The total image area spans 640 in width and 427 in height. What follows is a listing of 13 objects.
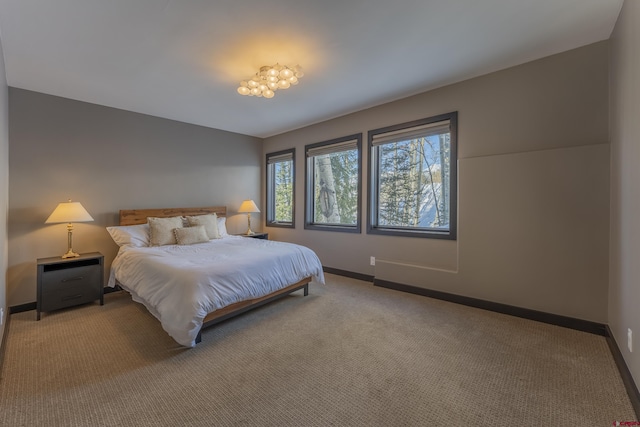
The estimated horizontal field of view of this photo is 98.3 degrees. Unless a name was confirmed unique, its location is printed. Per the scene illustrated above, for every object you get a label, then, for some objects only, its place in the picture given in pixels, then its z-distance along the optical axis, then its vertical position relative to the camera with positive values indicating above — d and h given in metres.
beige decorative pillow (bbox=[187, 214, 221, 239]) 4.12 -0.17
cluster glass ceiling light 2.60 +1.30
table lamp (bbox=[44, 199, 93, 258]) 3.10 -0.04
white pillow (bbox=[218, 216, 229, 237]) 4.46 -0.25
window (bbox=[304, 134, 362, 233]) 4.36 +0.47
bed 2.25 -0.60
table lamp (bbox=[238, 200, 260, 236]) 5.09 +0.08
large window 3.38 +0.46
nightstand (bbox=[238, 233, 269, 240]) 4.98 -0.43
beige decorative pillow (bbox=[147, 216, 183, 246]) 3.68 -0.26
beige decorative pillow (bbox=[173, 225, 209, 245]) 3.76 -0.32
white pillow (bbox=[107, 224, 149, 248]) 3.58 -0.32
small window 5.28 +0.47
